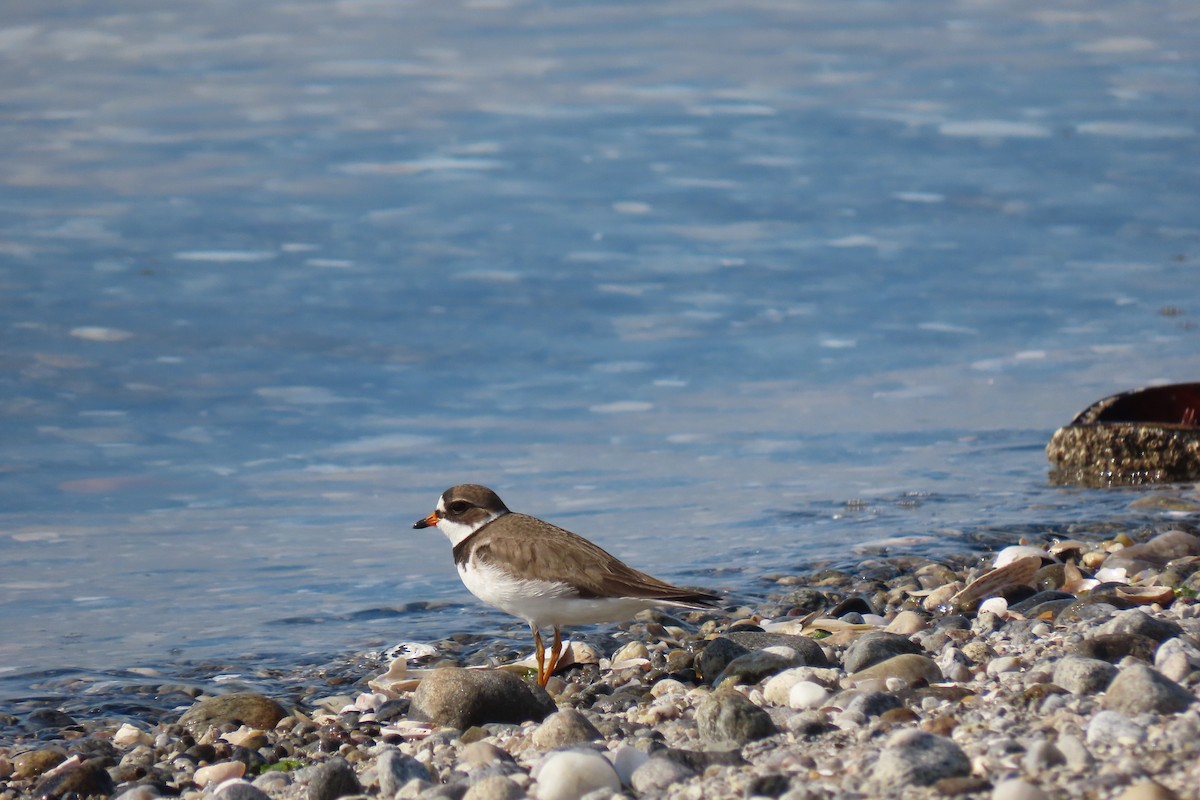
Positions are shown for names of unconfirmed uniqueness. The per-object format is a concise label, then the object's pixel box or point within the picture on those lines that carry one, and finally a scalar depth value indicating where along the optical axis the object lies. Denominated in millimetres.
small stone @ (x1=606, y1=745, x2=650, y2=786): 9320
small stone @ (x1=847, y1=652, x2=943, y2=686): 11062
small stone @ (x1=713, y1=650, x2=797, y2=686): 11758
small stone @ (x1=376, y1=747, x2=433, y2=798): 9727
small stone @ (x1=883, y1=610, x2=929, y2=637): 13492
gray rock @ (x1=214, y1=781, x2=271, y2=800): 9883
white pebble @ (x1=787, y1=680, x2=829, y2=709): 10641
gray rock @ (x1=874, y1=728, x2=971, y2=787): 8225
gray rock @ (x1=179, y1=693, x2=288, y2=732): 12258
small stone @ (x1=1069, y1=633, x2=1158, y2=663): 10758
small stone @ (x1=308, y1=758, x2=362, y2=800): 9781
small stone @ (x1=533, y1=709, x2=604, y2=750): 10352
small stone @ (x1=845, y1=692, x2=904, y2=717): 10047
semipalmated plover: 12406
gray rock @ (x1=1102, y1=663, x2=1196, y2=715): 9000
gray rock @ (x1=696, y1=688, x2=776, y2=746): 9961
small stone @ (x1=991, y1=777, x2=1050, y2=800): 7625
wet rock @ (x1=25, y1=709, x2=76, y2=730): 12984
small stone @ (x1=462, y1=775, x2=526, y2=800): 8867
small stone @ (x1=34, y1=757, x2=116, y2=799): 10867
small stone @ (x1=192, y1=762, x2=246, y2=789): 10852
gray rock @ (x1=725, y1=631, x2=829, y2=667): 12242
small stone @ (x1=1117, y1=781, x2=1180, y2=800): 7418
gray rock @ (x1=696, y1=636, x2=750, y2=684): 12297
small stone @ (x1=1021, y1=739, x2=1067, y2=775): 8203
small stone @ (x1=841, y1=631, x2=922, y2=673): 11727
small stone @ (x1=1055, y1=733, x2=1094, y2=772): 8156
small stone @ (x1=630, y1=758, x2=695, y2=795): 9023
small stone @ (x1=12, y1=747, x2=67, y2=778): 11500
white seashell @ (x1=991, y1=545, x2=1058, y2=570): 16083
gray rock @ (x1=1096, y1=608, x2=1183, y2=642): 11039
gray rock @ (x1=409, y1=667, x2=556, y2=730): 11422
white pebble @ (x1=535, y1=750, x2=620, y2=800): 8930
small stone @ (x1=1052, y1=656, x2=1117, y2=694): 9781
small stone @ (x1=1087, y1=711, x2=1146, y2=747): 8461
